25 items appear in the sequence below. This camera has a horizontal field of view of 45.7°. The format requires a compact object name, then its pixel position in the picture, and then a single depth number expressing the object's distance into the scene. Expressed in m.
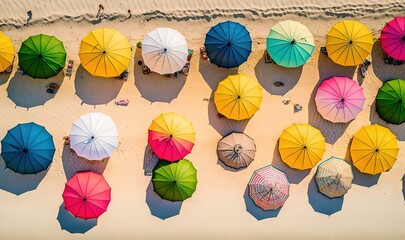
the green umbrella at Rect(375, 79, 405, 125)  18.62
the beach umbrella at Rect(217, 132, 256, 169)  18.44
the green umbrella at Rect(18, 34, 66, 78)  17.77
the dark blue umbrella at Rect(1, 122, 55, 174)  17.50
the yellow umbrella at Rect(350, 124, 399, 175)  18.39
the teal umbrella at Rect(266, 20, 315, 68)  18.42
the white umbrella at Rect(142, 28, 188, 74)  18.12
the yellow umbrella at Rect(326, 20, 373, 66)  18.55
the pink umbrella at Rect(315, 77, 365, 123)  18.47
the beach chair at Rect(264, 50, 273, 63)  19.39
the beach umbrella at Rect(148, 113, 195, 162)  17.80
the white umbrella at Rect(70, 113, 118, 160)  17.72
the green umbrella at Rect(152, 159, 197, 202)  17.81
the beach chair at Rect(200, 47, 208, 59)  19.14
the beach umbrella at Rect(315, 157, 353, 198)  18.58
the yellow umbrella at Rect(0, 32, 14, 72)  17.95
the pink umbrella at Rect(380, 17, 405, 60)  18.67
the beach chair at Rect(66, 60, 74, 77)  18.89
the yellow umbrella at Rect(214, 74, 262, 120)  18.11
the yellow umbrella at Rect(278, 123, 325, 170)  18.25
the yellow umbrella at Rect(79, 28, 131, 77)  17.94
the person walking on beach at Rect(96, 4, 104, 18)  19.12
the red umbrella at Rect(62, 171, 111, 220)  17.66
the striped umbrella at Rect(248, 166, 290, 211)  18.38
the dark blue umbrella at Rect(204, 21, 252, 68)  18.12
